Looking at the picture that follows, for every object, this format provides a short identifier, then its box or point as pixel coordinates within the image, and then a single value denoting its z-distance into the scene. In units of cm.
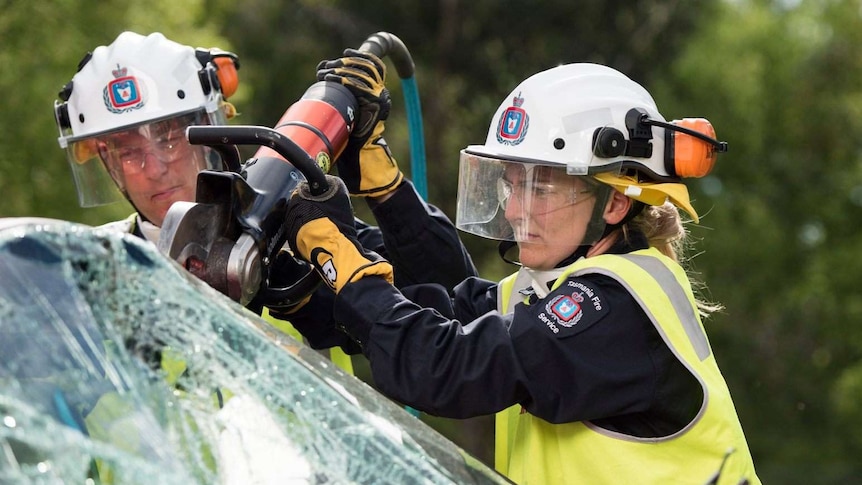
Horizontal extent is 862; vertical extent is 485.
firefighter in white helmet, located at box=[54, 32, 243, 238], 775
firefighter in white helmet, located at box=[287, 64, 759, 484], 550
